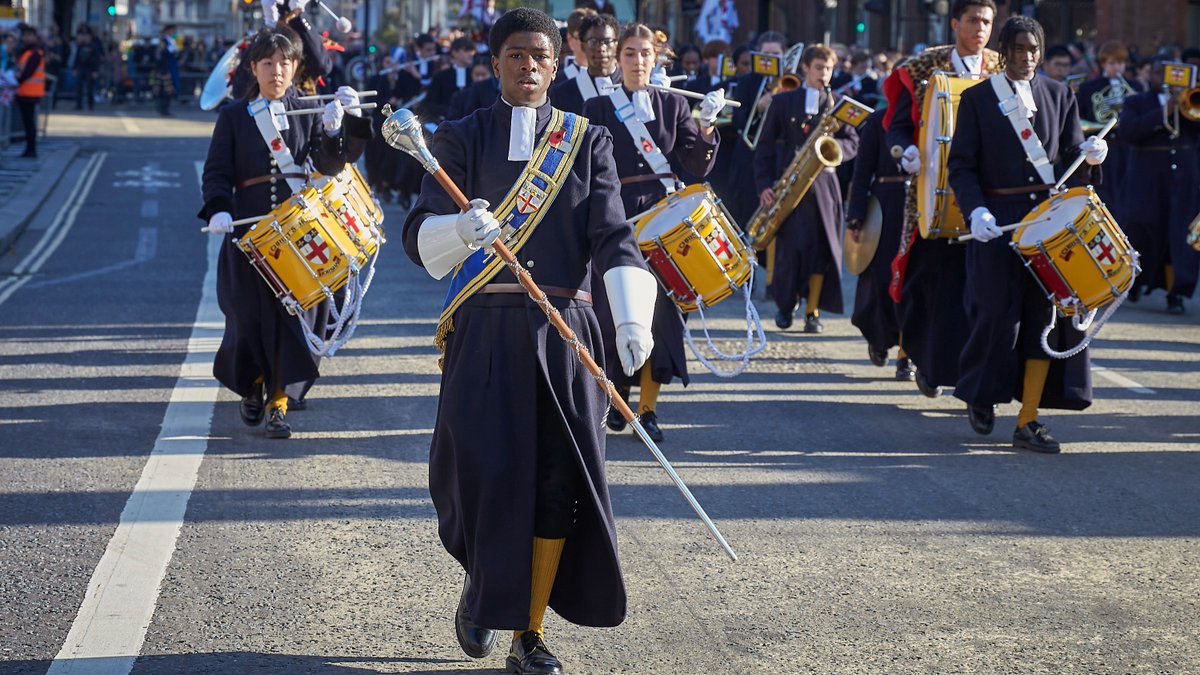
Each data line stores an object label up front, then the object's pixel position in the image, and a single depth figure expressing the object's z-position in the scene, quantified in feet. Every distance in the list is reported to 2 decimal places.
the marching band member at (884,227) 33.55
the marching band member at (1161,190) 43.16
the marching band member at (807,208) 38.88
